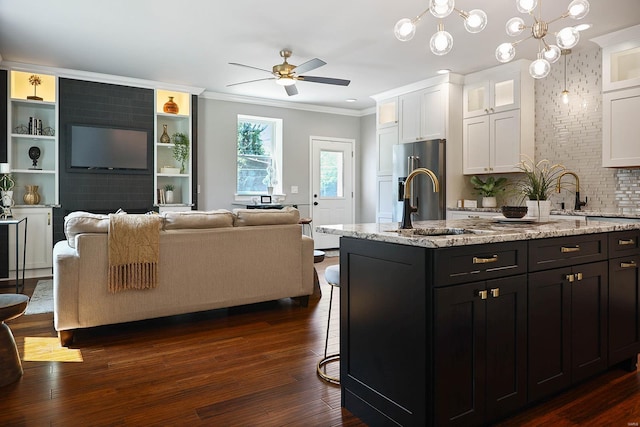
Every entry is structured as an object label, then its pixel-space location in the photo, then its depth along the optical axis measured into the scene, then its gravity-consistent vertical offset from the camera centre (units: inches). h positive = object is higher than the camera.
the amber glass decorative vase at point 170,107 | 251.8 +57.8
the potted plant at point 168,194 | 253.9 +8.3
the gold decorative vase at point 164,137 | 253.1 +41.0
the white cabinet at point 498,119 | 208.4 +44.3
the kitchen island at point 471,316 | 66.7 -18.6
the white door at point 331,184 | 314.8 +18.2
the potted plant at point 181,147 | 255.1 +35.6
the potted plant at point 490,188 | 224.5 +10.9
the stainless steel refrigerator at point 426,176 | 230.2 +18.0
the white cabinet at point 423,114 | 232.8 +52.2
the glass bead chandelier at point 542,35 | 98.0 +42.2
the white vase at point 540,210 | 110.4 -0.2
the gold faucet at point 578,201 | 192.9 +3.4
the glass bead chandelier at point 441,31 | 101.3 +41.6
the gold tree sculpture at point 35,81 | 218.4 +63.3
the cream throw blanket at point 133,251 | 120.6 -12.0
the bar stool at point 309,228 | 302.7 -13.5
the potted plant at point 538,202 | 110.7 +1.8
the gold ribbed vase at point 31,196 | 218.1 +6.1
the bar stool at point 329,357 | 97.5 -36.1
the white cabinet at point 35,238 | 212.2 -14.6
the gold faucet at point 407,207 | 88.1 +0.4
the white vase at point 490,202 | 224.4 +3.5
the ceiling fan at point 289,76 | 184.9 +56.7
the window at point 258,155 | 290.5 +35.9
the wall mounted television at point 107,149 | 225.3 +31.1
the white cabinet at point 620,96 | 166.1 +43.5
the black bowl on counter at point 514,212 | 109.3 -0.7
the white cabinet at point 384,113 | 274.7 +59.6
